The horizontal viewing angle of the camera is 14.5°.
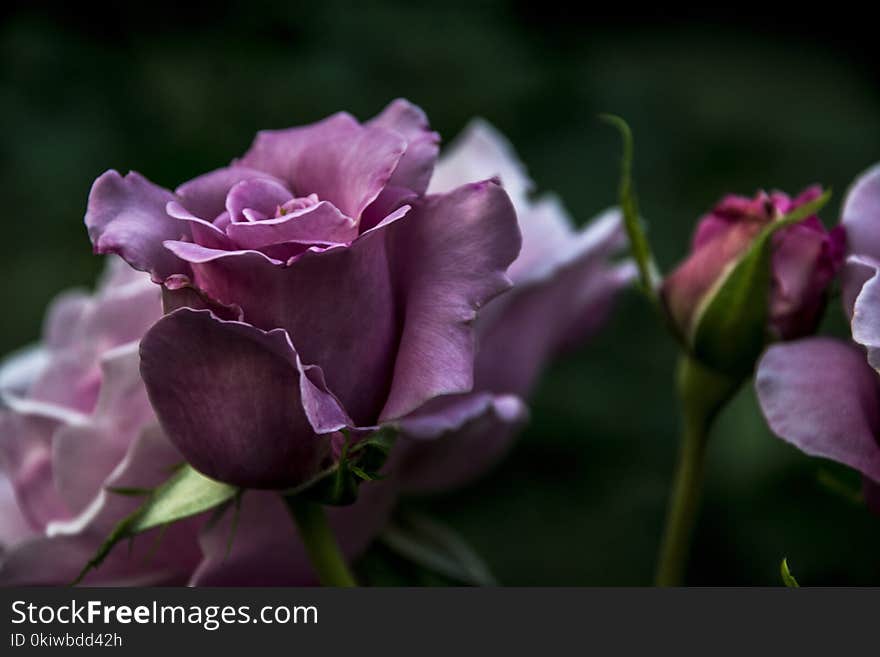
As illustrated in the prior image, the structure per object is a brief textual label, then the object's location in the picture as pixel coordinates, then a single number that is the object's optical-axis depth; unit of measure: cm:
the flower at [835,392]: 56
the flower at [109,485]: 58
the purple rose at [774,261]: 58
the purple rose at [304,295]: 54
